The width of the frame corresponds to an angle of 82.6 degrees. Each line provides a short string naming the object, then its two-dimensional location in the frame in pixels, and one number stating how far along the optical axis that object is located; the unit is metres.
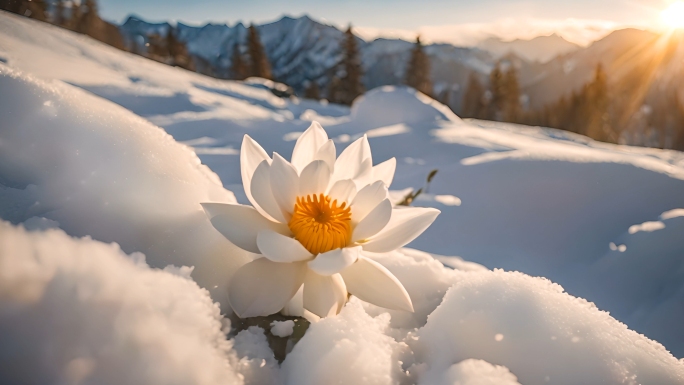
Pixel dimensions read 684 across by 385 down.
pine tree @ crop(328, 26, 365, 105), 21.47
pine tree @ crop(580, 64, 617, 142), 22.65
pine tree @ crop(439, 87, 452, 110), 34.77
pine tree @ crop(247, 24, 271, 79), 21.47
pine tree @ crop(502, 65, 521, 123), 25.28
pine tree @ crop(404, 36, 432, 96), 23.41
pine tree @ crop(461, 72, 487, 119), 32.59
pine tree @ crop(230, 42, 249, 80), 21.89
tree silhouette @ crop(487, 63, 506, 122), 24.83
